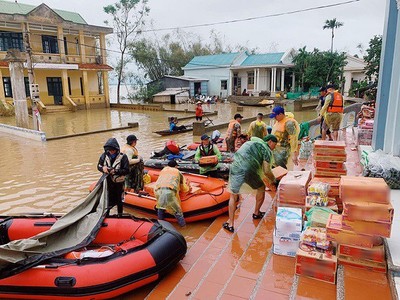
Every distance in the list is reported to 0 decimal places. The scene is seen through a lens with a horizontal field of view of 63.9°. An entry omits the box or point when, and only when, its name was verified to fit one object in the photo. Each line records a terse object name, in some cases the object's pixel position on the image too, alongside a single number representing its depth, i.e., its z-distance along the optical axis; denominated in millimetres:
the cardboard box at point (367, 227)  3037
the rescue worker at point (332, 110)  7523
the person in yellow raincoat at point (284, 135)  6016
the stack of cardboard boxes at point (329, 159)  4902
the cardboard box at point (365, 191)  3117
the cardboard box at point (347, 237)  3162
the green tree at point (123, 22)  31891
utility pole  14170
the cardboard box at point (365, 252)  3157
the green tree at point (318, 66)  28344
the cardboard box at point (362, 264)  3158
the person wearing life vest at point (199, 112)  17469
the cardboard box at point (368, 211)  3006
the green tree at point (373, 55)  20516
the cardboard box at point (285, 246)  3758
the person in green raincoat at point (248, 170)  4629
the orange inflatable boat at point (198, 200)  5617
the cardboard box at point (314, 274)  3229
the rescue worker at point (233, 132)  9117
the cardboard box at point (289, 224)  3698
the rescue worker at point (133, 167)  5996
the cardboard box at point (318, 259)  3223
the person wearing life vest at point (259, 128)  8141
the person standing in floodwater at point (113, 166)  5150
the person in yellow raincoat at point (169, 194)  5328
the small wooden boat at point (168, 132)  14844
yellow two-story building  24375
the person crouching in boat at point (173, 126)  14844
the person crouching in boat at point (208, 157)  6812
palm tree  32875
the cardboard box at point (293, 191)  4344
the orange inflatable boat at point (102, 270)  3588
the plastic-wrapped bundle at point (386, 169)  4531
